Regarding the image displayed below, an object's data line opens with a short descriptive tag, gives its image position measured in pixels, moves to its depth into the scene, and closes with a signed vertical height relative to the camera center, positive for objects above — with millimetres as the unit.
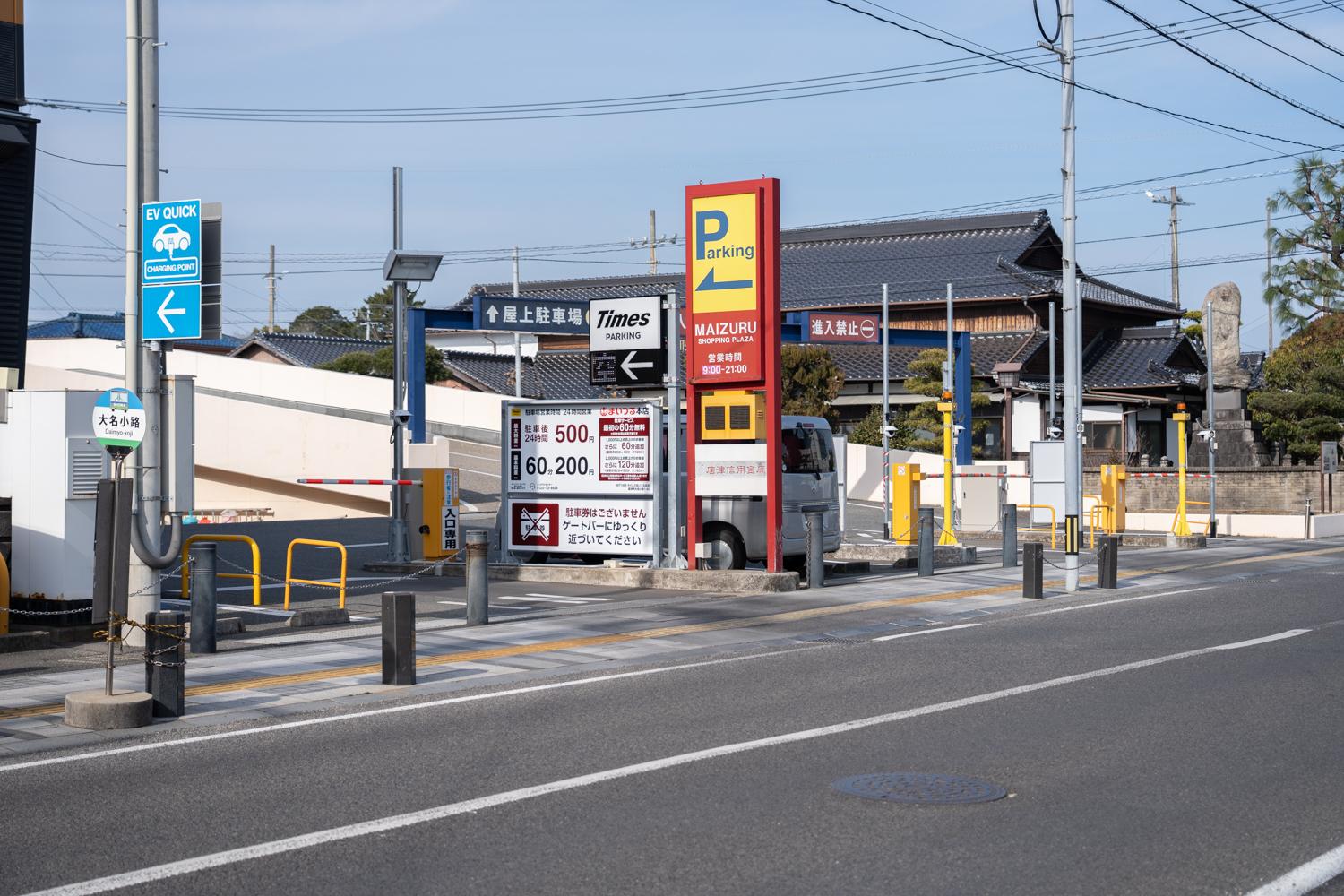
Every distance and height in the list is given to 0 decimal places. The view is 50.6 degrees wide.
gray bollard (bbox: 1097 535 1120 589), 20234 -1328
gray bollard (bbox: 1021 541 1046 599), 18547 -1351
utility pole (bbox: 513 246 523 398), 40256 +2927
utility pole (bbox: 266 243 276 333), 87750 +10715
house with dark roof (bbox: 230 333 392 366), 58375 +5196
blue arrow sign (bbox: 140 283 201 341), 13156 +1463
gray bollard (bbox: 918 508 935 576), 21406 -1084
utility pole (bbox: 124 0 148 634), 13172 +2387
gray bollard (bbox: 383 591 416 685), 11227 -1359
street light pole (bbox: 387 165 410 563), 21906 +1290
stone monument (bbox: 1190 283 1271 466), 44125 +2739
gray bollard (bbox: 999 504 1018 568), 21891 -947
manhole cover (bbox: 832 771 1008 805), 7242 -1669
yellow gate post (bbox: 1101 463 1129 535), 31009 -478
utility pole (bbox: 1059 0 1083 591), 19969 +1977
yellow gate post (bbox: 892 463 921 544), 25109 -567
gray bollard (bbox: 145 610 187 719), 9805 -1342
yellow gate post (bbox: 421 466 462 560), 22000 -699
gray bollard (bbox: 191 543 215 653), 12910 -1177
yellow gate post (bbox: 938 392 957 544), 24641 -130
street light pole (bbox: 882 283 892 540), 30345 +1419
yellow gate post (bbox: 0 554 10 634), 12922 -1052
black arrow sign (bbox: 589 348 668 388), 19906 +1456
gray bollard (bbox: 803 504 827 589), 19094 -1080
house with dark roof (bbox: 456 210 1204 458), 51938 +6274
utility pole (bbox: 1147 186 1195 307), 70188 +12095
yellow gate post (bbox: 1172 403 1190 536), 30219 -638
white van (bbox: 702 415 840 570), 19922 -522
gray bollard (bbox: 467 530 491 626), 14969 -1163
